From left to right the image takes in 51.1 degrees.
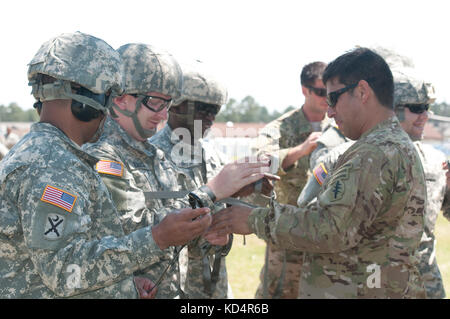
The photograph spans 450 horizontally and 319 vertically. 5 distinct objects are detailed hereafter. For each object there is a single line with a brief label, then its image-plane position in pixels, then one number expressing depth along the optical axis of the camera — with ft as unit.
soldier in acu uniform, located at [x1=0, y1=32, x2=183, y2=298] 6.90
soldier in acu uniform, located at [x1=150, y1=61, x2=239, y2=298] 14.85
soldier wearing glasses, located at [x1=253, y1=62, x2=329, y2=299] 19.29
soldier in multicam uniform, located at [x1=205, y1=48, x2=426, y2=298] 9.16
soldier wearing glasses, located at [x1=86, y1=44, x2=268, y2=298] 10.37
